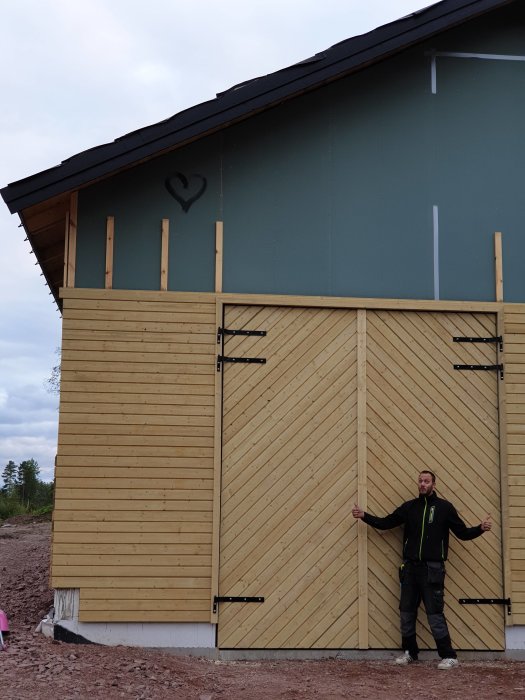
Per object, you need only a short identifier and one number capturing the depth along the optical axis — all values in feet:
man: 29.19
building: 29.43
